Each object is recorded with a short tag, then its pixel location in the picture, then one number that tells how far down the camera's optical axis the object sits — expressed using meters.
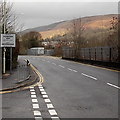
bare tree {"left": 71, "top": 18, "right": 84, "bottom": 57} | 47.12
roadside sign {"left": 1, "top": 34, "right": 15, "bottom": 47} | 18.97
